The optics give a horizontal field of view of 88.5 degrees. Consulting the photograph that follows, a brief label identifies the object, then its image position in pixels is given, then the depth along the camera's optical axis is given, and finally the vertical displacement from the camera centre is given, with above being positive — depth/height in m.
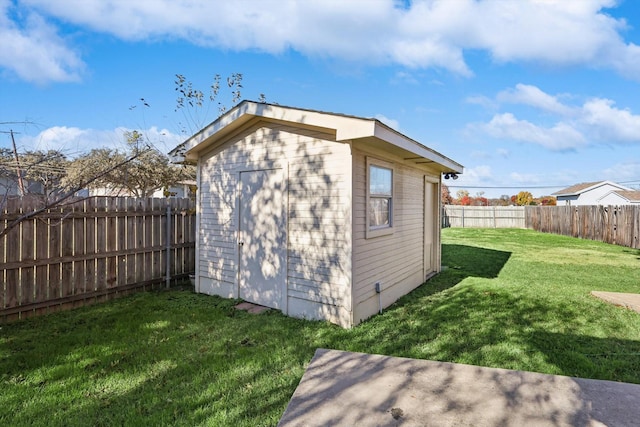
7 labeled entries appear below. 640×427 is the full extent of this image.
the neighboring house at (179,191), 17.72 +1.20
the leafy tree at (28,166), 4.17 +0.82
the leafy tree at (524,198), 42.03 +1.64
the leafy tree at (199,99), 10.09 +3.53
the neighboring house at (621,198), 27.25 +1.17
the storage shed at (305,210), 4.54 +0.00
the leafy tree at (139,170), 14.02 +1.87
